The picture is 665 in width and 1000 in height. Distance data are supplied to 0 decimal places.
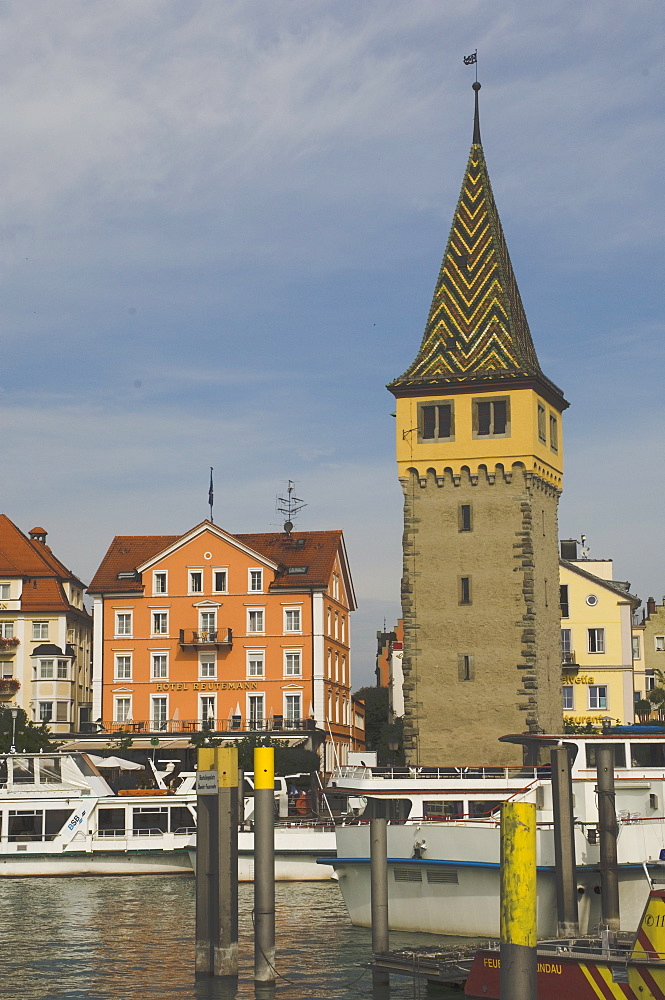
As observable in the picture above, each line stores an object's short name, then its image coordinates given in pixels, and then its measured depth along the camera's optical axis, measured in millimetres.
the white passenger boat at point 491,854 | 31656
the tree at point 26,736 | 72375
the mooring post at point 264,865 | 24562
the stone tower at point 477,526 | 58969
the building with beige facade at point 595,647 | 74188
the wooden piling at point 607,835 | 28938
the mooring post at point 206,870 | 24453
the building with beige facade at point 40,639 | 84375
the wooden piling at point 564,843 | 28188
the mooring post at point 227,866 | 24328
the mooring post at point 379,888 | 25969
